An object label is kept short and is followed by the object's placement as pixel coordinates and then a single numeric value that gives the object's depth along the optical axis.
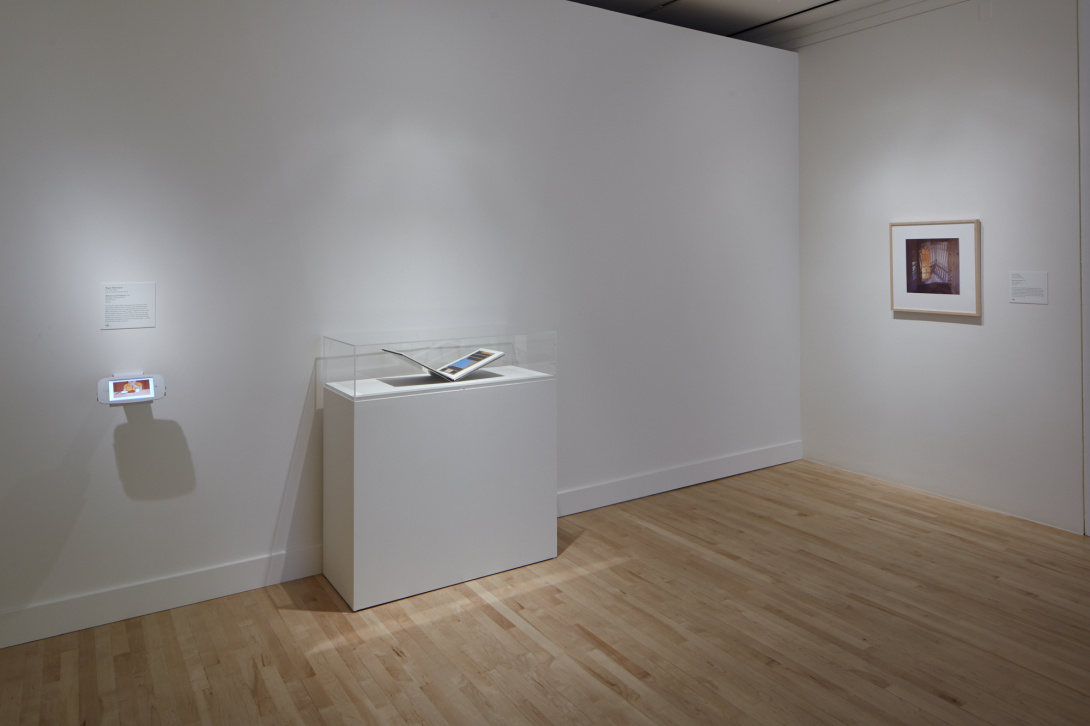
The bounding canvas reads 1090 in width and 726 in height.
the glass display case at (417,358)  3.43
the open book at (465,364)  3.47
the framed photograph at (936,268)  4.39
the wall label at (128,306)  3.08
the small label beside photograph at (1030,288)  4.06
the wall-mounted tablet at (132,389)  2.99
